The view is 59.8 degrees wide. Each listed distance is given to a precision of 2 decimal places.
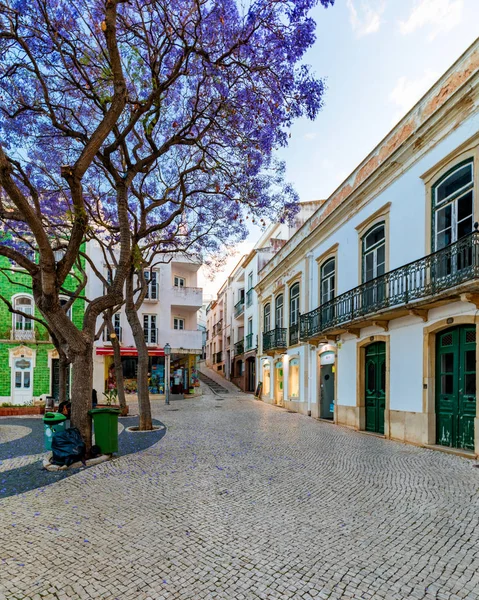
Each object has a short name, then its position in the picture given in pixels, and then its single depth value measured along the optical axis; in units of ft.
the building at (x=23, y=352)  73.46
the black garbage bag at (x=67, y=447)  23.32
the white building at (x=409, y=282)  27.55
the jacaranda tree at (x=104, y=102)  22.45
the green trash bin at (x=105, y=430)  25.62
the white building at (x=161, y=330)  78.59
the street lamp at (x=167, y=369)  65.63
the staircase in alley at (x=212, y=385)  98.63
